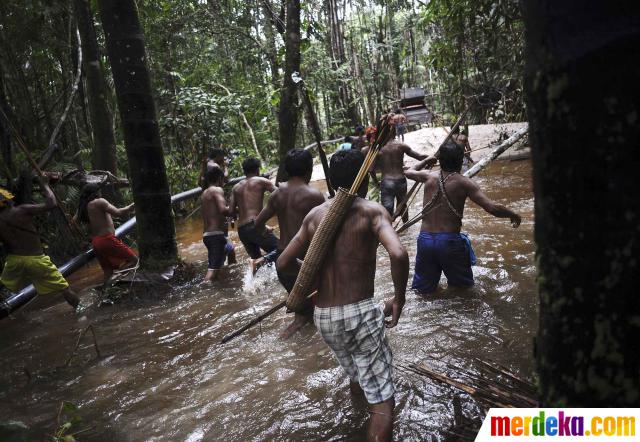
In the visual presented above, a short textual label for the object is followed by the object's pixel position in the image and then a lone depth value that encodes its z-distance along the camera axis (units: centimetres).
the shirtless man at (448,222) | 411
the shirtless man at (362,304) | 234
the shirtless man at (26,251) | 496
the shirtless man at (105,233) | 579
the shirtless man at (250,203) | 574
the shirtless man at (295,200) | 390
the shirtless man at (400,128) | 672
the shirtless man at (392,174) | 726
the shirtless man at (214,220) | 605
